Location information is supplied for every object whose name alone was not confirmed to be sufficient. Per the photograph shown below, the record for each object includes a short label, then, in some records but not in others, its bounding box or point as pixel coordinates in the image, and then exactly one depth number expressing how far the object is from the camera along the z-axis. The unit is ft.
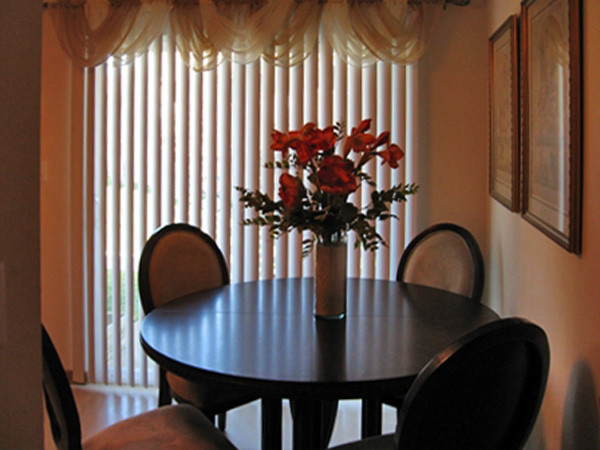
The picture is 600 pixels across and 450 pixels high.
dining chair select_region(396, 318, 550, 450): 4.92
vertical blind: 12.16
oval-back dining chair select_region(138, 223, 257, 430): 9.00
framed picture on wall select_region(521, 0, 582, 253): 6.13
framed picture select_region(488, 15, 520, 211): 8.95
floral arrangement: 7.18
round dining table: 6.12
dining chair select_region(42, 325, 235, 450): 6.13
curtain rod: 11.59
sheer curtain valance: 11.59
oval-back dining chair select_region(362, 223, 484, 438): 9.86
